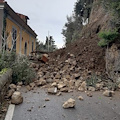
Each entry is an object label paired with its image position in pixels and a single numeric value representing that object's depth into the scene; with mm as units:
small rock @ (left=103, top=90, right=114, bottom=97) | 6134
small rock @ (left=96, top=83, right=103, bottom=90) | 7248
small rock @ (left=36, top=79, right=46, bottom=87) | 7920
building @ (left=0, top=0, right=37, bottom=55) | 13484
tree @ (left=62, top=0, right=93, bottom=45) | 20959
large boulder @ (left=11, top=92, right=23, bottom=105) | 4977
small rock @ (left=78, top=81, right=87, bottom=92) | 7127
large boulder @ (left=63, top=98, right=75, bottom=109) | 4660
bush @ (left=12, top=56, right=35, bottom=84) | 8141
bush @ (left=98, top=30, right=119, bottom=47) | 8573
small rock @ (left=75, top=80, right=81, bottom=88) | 7705
